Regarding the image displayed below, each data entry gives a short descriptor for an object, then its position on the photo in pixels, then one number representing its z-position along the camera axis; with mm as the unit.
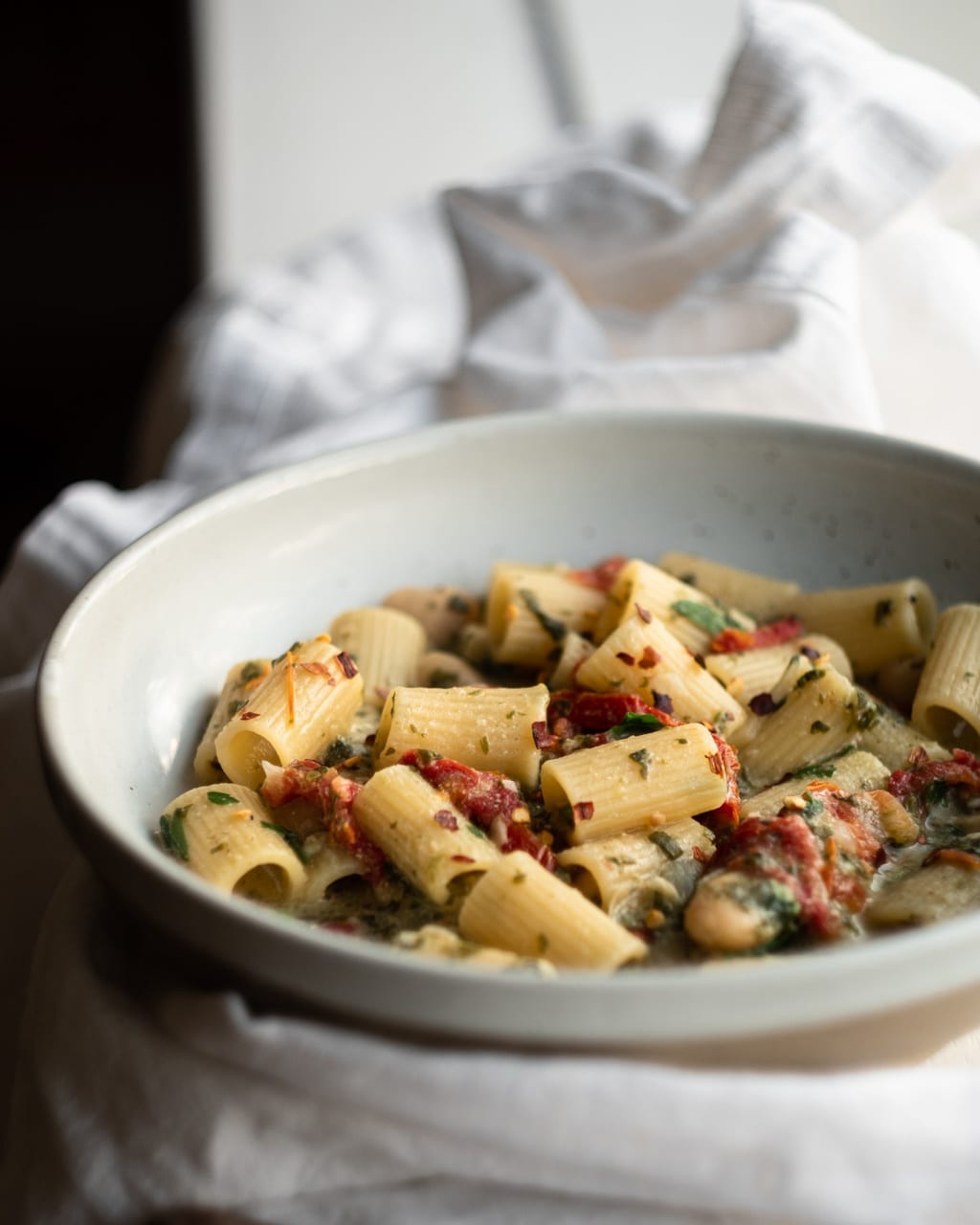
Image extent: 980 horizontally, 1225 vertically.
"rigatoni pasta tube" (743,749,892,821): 500
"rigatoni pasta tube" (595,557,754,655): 555
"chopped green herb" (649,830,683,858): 485
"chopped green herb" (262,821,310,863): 492
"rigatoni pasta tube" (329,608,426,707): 557
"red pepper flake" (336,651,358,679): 529
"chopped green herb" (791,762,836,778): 509
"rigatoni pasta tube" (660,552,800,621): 586
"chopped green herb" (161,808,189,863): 487
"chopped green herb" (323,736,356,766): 527
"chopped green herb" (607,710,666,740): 513
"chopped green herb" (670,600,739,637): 559
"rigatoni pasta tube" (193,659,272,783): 532
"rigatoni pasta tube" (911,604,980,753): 526
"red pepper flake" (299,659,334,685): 523
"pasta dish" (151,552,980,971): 463
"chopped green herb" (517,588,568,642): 563
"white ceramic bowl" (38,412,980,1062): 410
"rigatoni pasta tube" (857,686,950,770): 519
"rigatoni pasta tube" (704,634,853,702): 543
